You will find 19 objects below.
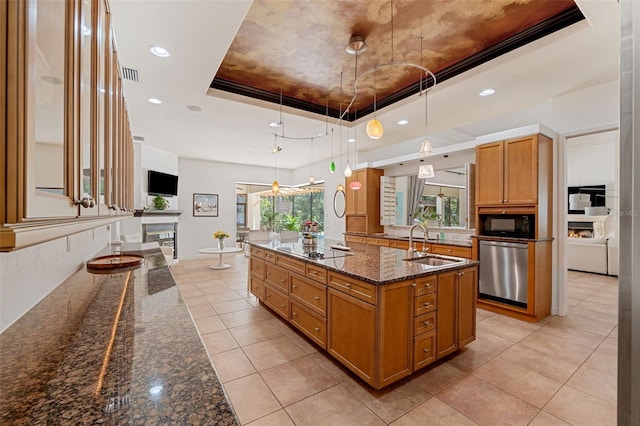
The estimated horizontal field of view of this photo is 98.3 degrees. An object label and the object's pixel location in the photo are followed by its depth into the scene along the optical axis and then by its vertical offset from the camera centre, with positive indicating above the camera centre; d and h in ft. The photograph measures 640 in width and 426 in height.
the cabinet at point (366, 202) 19.29 +0.84
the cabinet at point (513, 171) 11.04 +1.84
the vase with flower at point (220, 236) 20.53 -1.73
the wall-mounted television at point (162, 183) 20.84 +2.32
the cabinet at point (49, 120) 1.46 +0.65
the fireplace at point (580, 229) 20.86 -1.18
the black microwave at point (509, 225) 11.44 -0.48
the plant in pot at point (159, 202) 21.44 +0.80
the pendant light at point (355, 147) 15.55 +5.00
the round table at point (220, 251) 19.97 -2.78
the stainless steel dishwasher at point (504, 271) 11.23 -2.45
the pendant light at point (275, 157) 16.85 +3.29
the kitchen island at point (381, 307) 6.40 -2.50
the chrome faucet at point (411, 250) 9.14 -1.23
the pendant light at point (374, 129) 8.32 +2.55
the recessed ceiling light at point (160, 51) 8.20 +4.89
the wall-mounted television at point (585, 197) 20.85 +1.35
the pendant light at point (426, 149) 9.75 +2.32
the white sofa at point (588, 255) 18.19 -2.76
